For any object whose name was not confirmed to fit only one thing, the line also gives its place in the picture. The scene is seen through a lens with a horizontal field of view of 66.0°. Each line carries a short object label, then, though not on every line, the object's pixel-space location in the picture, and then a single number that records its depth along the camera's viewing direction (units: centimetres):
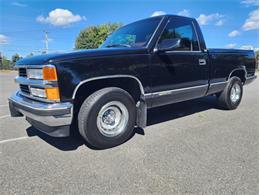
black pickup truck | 260
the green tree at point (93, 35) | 3453
